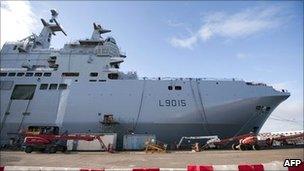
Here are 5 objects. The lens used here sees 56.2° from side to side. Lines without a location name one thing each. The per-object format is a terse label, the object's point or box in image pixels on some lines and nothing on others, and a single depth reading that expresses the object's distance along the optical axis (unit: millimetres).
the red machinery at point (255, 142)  24062
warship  29047
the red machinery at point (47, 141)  25344
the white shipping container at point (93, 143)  27734
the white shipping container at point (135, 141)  28031
